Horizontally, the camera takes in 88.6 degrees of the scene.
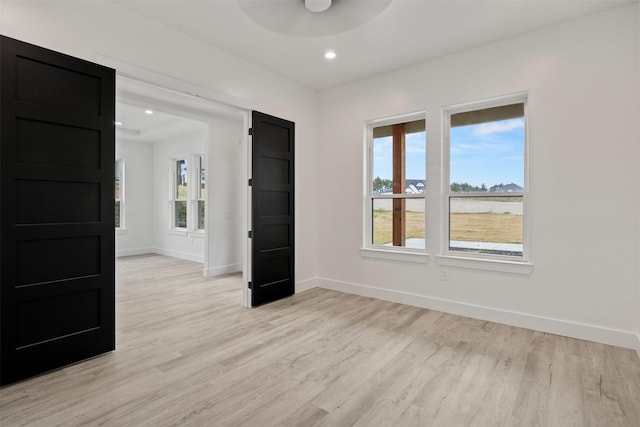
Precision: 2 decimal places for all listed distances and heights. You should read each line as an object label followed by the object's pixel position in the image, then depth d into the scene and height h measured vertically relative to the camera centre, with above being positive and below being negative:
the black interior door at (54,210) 2.21 +0.02
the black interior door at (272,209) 4.02 +0.05
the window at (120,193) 8.09 +0.49
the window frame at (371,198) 4.16 +0.21
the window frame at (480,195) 3.35 +0.07
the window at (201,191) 7.41 +0.51
